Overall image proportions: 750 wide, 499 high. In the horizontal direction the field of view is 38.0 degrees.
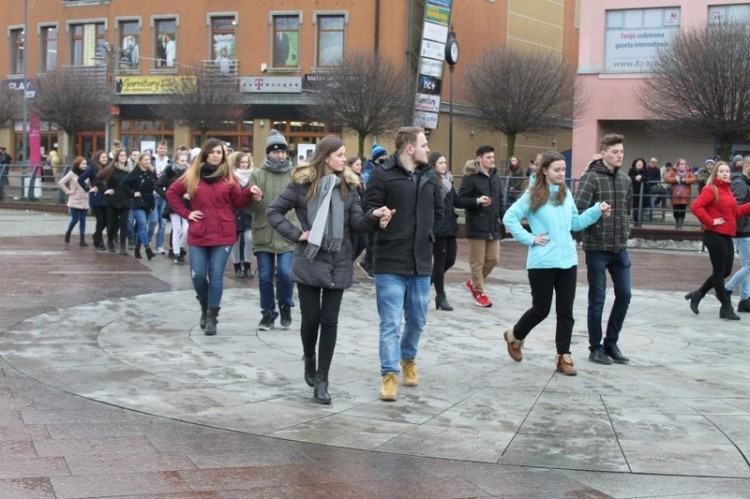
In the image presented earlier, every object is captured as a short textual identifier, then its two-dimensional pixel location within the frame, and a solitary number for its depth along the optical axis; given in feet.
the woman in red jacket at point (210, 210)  31.94
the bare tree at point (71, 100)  132.98
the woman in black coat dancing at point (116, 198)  56.44
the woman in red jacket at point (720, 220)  37.88
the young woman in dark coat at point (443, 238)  38.40
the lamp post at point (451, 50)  104.53
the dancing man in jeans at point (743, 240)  39.60
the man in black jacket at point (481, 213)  40.06
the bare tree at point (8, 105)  140.15
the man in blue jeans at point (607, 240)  29.07
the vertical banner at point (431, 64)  98.56
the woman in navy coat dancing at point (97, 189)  58.29
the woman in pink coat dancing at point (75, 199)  61.52
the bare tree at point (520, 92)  114.32
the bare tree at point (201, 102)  127.19
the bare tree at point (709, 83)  91.50
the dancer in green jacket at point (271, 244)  32.99
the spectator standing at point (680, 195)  75.41
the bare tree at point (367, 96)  112.98
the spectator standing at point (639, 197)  76.28
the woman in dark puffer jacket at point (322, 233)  23.88
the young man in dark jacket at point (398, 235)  24.40
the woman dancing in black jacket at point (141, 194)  54.60
